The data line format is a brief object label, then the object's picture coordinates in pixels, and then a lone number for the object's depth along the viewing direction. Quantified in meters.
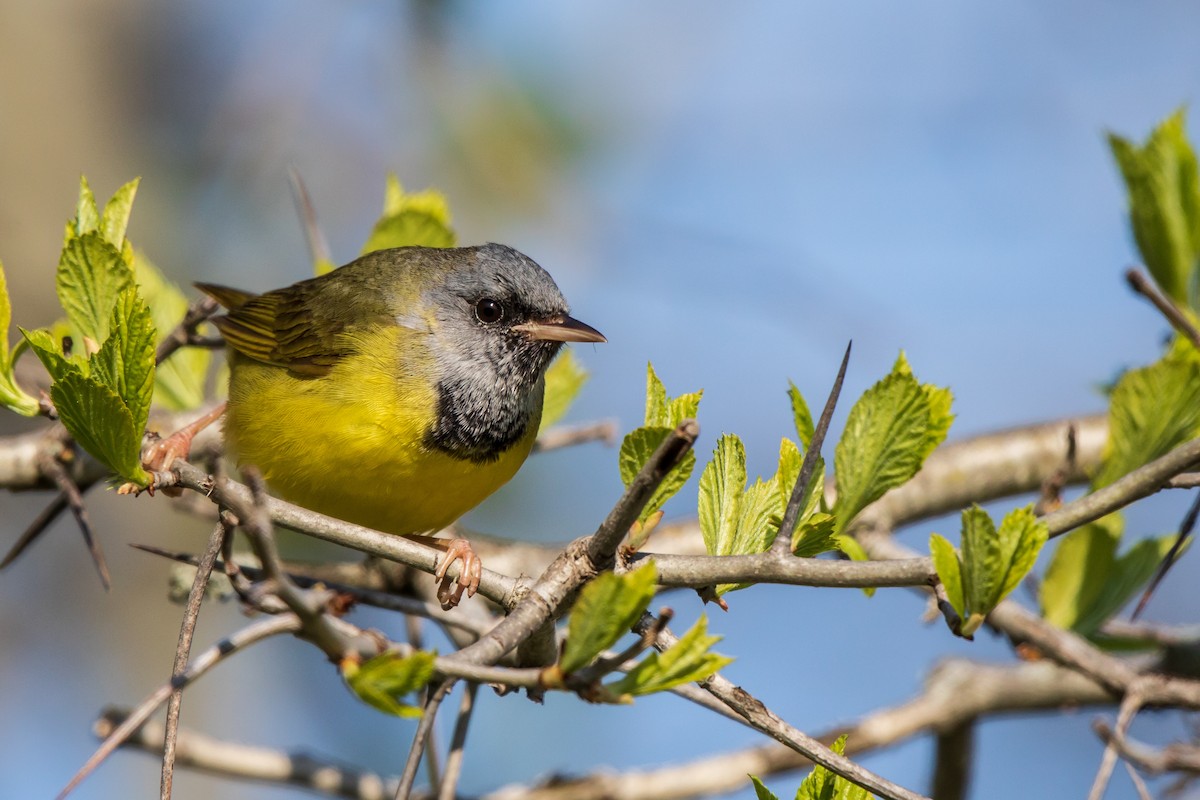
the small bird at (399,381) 8.07
